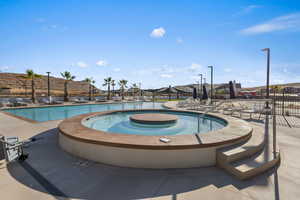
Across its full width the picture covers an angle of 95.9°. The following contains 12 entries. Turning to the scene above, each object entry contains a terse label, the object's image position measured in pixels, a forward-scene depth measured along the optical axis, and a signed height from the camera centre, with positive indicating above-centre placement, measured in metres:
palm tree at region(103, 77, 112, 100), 29.72 +3.50
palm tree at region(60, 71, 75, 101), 22.06 +3.43
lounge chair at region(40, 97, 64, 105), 17.30 -0.59
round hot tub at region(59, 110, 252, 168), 3.16 -1.19
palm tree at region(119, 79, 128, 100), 33.59 +3.48
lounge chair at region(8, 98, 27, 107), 14.88 -0.75
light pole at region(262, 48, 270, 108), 7.27 +1.56
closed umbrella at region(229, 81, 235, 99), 14.86 +0.75
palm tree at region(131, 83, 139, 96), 38.13 +2.83
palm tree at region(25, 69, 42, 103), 17.97 +2.88
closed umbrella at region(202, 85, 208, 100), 16.31 +0.30
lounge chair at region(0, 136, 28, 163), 3.40 -1.42
